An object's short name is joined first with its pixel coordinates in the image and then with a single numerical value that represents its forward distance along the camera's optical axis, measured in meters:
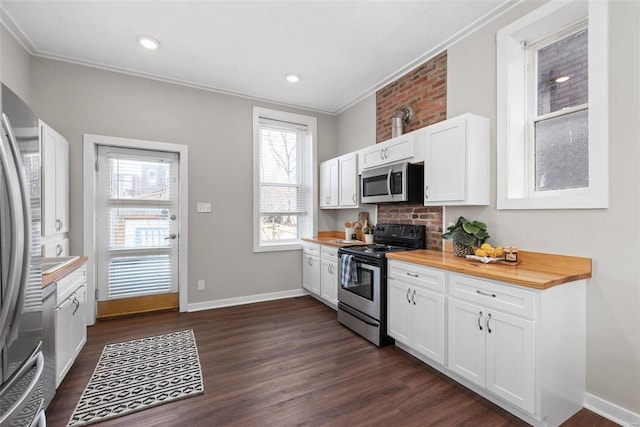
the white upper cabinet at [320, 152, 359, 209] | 3.82
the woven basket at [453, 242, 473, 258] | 2.46
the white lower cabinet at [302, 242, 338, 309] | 3.62
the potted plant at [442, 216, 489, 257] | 2.41
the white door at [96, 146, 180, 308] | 3.42
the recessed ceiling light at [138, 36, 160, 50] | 2.79
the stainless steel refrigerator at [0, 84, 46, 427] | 0.93
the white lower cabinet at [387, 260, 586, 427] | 1.66
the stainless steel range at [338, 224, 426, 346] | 2.74
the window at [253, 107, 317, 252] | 4.23
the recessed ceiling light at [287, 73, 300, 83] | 3.52
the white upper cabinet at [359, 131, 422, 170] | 2.94
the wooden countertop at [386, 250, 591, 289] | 1.70
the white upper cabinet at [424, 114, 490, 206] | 2.41
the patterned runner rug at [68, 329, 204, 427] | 1.89
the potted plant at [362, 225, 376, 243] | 3.73
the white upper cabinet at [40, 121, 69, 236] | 2.48
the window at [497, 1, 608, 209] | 1.85
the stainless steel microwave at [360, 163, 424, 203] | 2.92
